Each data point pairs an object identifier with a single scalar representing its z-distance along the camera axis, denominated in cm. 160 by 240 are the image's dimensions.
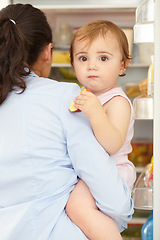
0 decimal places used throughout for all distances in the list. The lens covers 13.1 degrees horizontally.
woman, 140
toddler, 141
